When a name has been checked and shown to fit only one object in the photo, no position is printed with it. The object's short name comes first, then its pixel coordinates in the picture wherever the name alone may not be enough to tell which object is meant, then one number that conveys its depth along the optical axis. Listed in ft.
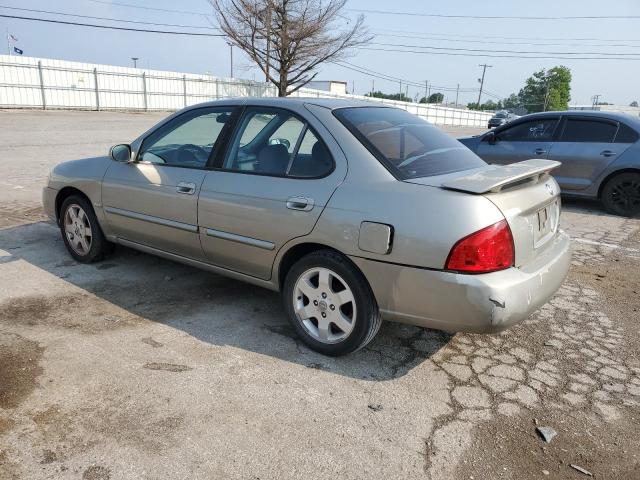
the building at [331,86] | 175.63
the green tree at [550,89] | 291.17
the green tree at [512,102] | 345.31
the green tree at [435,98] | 312.79
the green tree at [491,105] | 366.41
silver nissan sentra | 9.19
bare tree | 104.06
